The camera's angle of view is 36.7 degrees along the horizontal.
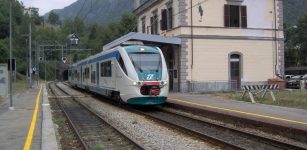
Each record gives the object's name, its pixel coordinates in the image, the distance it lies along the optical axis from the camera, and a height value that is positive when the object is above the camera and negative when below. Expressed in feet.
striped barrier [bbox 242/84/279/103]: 72.81 -2.22
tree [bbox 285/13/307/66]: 289.74 +19.02
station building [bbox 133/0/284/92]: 104.83 +7.67
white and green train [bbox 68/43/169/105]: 63.36 +0.12
